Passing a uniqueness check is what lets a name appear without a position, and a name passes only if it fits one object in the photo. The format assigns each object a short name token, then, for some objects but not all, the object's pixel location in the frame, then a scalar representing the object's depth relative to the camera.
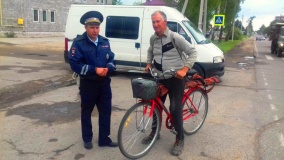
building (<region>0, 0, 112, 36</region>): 28.19
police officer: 3.84
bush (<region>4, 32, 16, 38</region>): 27.11
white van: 8.91
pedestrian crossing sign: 20.39
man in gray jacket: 3.90
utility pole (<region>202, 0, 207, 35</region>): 21.04
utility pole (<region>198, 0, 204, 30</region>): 18.22
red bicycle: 3.76
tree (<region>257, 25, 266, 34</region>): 185.24
